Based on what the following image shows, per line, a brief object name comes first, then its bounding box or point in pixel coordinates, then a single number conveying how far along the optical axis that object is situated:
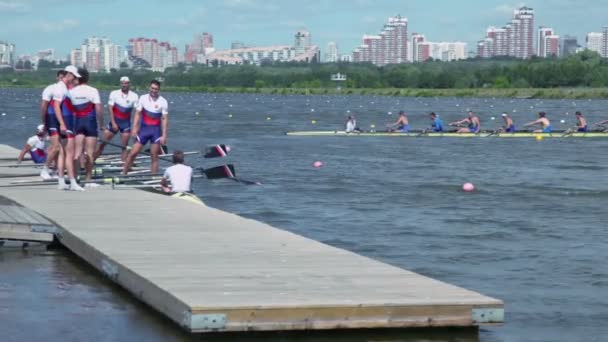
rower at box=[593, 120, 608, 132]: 43.28
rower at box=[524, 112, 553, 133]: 42.09
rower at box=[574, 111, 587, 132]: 42.75
